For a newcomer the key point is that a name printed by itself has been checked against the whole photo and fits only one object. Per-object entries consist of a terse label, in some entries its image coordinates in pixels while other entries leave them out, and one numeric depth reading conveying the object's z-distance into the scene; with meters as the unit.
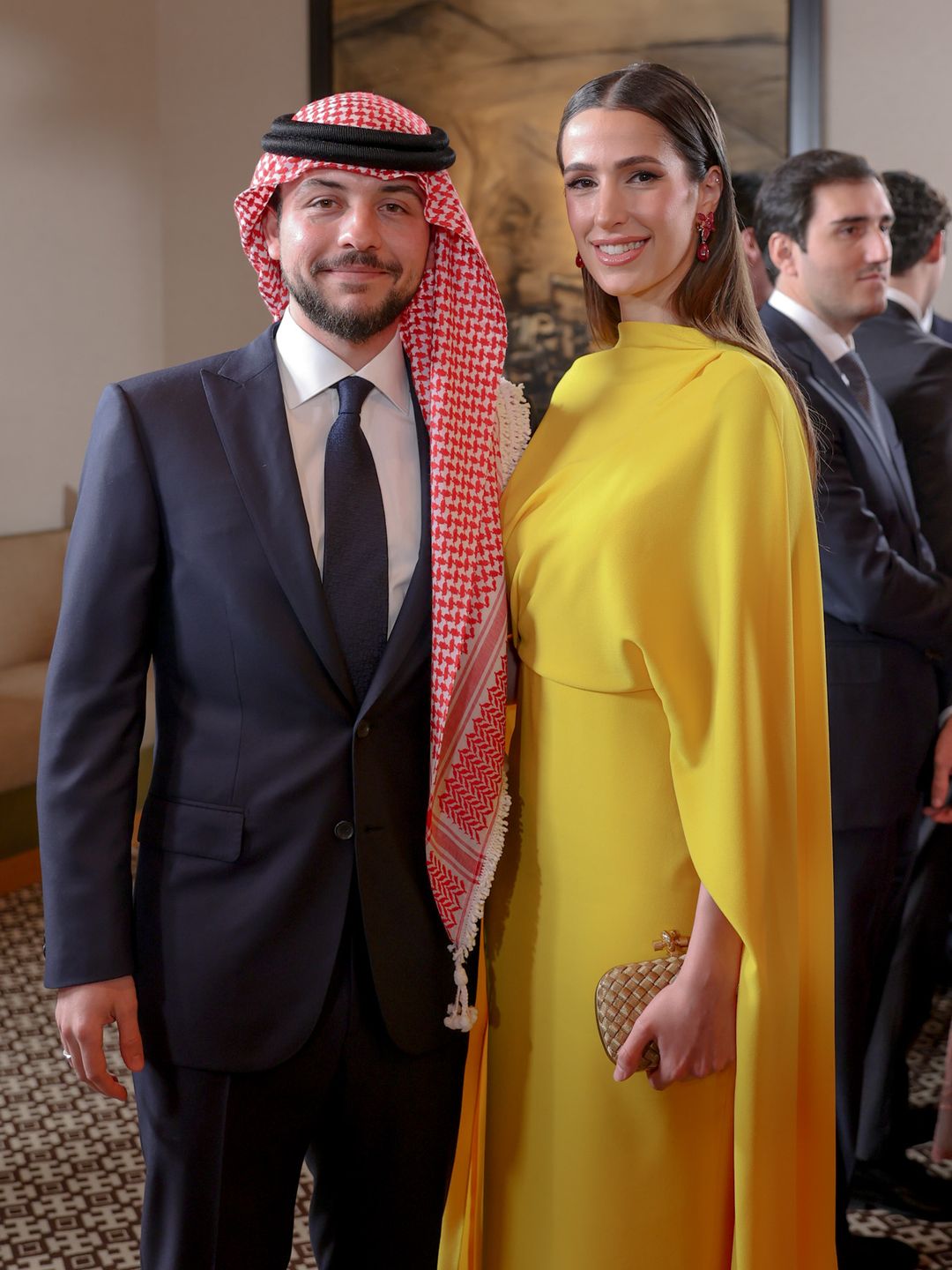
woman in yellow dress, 1.60
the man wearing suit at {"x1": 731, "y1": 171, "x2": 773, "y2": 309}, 3.04
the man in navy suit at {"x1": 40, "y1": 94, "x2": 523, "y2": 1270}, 1.54
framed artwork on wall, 4.86
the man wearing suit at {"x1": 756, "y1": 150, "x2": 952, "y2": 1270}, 2.46
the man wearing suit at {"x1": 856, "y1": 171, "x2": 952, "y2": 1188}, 2.75
